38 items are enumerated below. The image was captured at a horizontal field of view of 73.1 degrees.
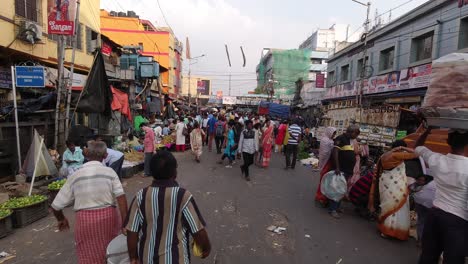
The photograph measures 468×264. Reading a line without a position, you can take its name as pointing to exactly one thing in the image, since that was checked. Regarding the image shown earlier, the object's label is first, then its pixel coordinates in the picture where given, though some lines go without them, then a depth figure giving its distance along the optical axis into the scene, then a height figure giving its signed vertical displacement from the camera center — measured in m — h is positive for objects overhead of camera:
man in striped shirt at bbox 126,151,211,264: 2.34 -0.91
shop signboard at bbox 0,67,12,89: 11.49 +0.45
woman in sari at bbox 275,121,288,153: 13.72 -1.53
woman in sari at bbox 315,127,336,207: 6.59 -1.09
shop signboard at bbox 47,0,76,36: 8.16 +1.96
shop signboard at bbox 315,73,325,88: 28.17 +2.05
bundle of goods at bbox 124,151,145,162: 10.50 -2.06
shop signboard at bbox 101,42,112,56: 17.84 +2.65
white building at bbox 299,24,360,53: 62.00 +12.87
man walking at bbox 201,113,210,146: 16.66 -1.59
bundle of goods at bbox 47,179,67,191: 6.45 -1.91
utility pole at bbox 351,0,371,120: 17.88 +4.48
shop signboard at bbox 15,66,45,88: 7.46 +0.36
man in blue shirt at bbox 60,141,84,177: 6.93 -1.42
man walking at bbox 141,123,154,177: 9.07 -1.34
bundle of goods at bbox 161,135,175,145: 14.83 -2.05
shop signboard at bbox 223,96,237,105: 55.94 -0.05
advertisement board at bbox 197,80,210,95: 85.19 +3.25
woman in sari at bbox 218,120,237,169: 11.31 -1.73
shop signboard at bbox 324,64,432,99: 14.09 +1.30
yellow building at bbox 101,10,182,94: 37.47 +7.42
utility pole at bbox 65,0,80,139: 8.60 +0.18
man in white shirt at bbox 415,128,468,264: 2.93 -0.92
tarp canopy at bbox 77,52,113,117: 8.23 +0.10
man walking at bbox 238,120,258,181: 9.22 -1.37
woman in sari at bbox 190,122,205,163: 12.02 -1.65
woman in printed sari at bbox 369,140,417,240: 4.96 -1.42
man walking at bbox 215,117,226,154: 13.52 -1.41
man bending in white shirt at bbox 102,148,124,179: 5.09 -1.06
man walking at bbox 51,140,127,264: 2.87 -1.00
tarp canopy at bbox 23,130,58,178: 7.29 -1.65
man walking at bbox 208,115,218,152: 15.30 -1.50
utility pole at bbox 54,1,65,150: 8.42 +0.52
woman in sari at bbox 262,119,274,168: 11.19 -1.54
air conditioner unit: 11.38 +2.19
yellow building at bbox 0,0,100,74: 11.02 +2.09
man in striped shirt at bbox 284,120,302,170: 10.95 -1.45
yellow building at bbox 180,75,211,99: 85.61 +3.48
